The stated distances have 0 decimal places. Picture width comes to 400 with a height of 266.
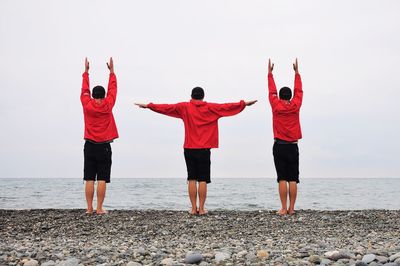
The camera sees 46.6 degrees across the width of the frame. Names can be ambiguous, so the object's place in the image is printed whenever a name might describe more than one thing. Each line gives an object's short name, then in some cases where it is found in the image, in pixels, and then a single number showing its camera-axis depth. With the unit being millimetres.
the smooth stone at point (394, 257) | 4906
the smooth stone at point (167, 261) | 4788
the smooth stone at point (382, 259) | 4870
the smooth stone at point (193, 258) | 4879
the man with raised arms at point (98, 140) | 9125
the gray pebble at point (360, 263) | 4724
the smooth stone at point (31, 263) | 4832
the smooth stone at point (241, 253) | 5207
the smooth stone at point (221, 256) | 5004
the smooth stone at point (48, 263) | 4824
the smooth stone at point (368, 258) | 4879
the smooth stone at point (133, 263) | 4727
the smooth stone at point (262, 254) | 5097
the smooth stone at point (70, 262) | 4793
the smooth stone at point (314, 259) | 4926
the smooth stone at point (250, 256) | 5025
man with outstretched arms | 9047
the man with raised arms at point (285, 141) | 9070
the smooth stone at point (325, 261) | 4812
